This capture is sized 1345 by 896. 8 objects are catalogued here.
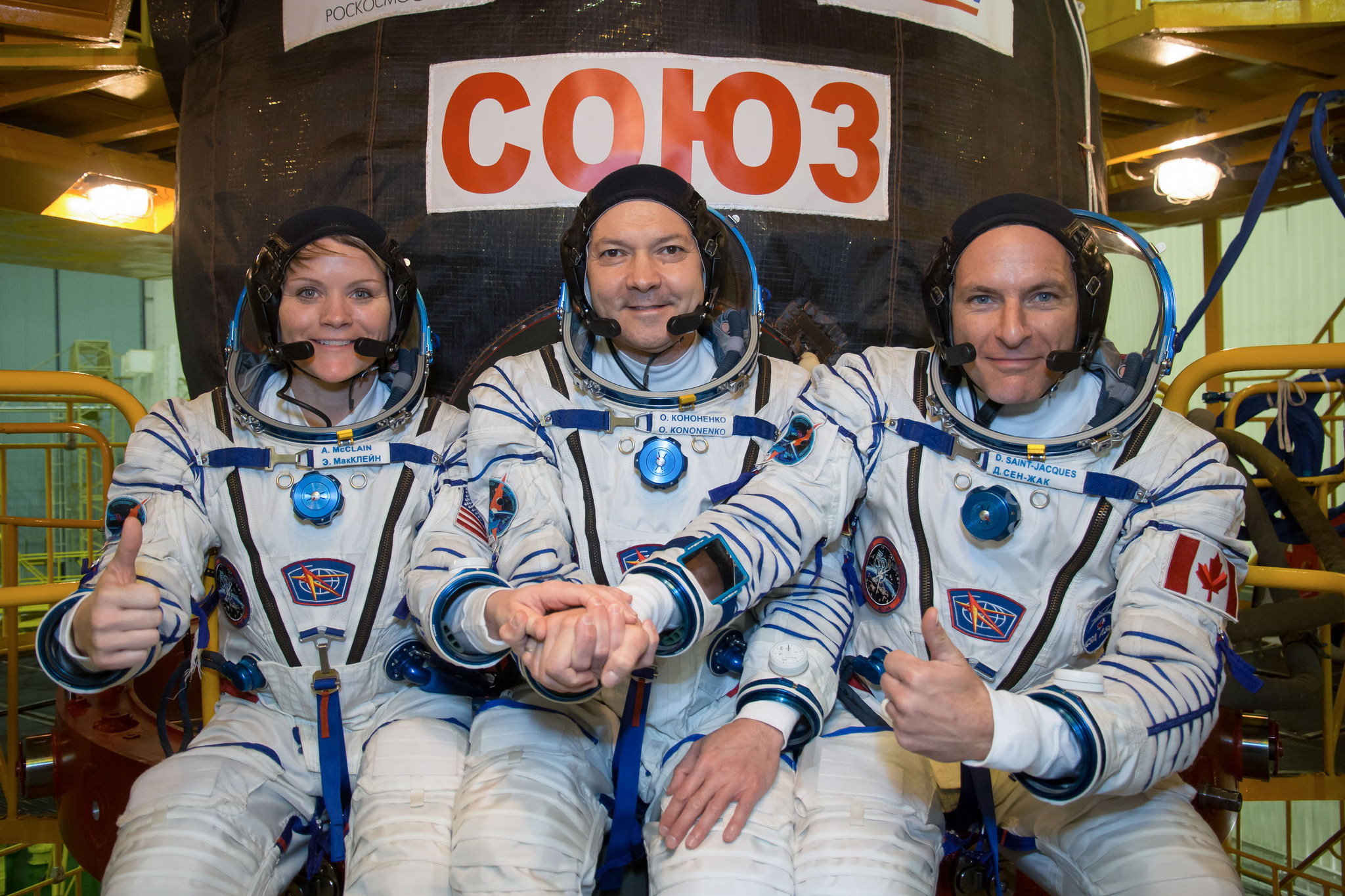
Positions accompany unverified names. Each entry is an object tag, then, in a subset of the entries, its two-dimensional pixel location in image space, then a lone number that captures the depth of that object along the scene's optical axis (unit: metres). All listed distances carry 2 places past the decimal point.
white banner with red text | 2.43
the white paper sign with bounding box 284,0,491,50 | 2.56
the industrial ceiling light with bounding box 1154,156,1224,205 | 6.55
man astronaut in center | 1.41
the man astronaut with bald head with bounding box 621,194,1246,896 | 1.33
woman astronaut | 1.53
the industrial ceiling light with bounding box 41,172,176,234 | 6.79
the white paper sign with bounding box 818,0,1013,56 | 2.61
